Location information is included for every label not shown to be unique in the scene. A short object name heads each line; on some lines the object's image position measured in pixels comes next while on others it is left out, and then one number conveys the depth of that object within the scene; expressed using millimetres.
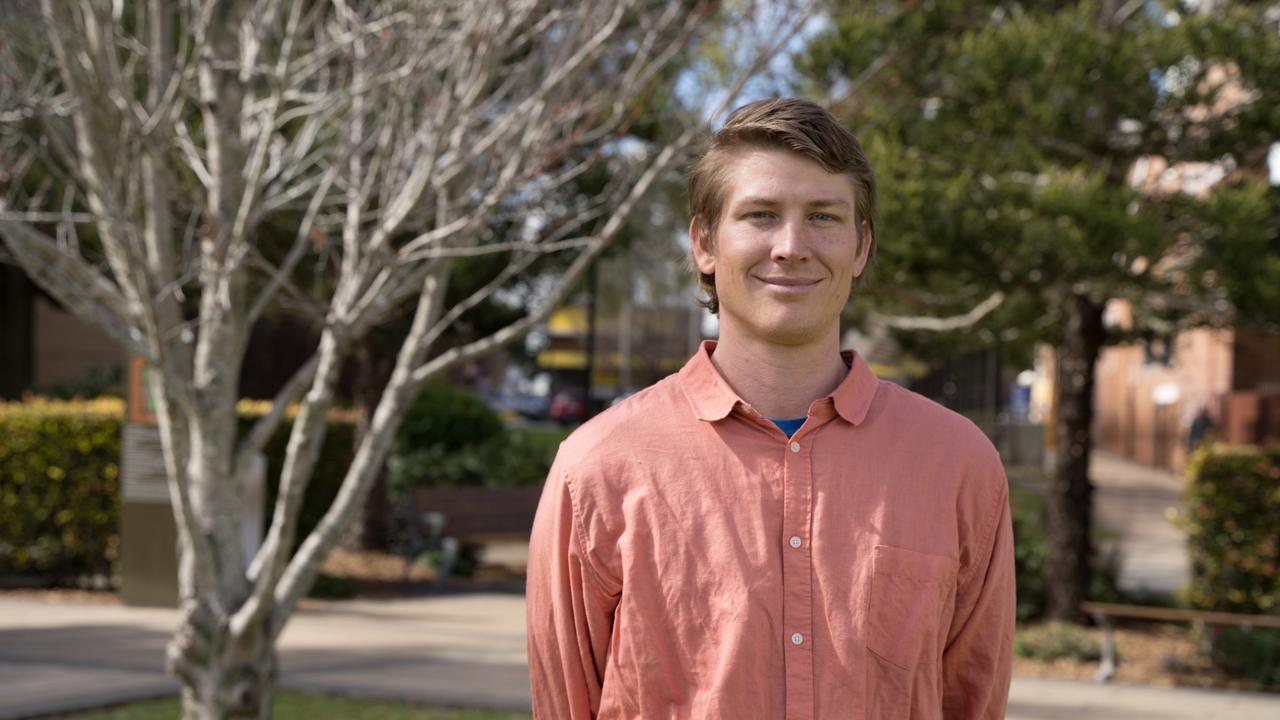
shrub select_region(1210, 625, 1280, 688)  9422
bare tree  5422
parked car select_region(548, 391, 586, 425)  41119
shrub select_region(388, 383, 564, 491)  16984
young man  2189
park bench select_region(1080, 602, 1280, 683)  9406
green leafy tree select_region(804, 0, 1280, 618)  9062
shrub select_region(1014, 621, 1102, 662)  10057
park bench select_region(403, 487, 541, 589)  13977
